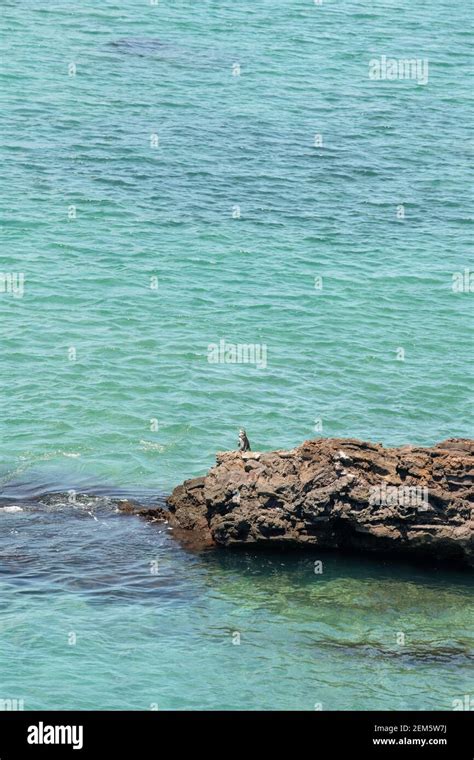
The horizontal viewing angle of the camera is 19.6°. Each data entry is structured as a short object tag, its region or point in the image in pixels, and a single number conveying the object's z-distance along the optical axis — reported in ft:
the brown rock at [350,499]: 87.20
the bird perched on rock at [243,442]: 94.22
